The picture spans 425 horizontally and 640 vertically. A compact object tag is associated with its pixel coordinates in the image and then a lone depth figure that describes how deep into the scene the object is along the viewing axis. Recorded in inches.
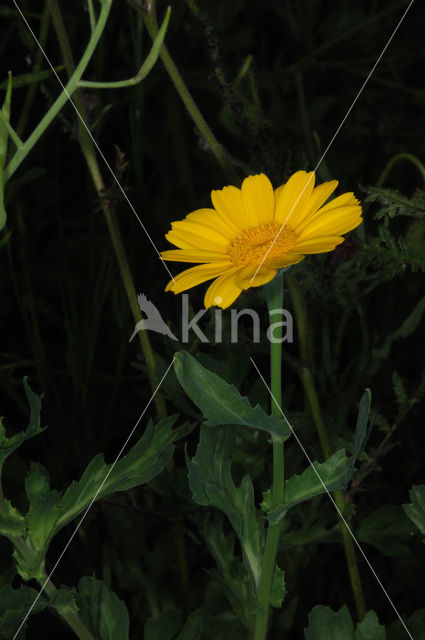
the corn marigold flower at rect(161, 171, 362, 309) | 17.8
